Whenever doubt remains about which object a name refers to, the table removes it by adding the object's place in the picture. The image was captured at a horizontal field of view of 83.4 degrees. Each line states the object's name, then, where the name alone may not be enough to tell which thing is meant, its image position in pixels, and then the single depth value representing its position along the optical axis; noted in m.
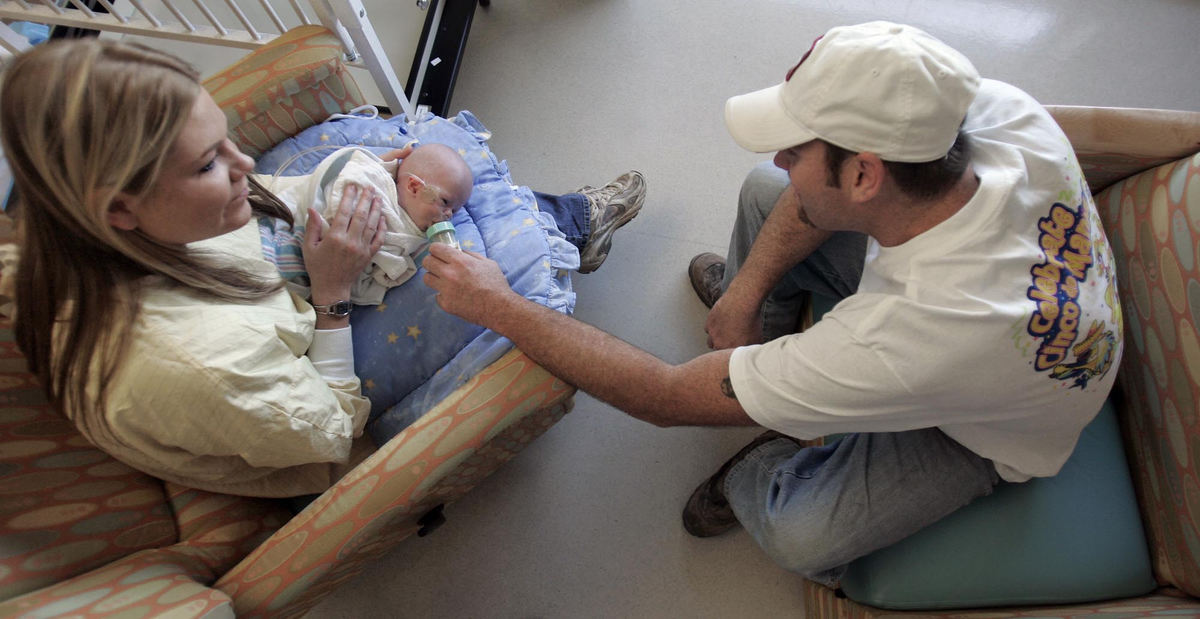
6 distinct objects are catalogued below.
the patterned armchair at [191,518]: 0.93
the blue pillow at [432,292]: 1.36
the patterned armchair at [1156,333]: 1.07
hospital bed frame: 1.54
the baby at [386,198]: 1.36
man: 0.90
